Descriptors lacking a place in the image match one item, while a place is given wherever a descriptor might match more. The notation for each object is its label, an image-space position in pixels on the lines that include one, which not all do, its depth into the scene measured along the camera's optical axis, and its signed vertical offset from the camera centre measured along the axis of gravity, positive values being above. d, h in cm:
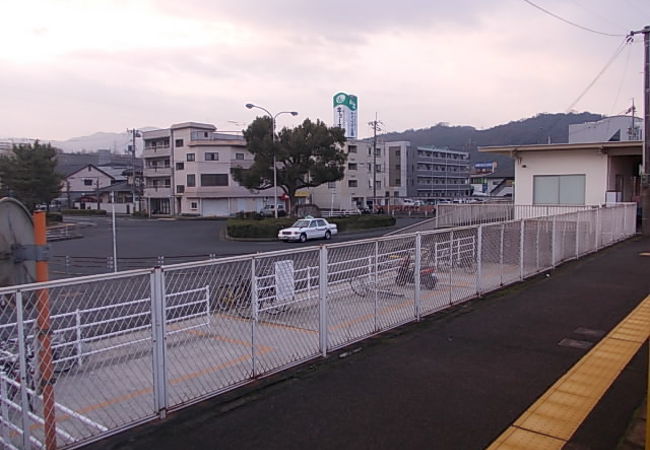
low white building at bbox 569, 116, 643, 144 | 3528 +428
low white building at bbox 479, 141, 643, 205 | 2347 +95
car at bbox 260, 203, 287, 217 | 5884 -202
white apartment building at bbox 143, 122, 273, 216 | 6488 +268
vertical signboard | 8044 +1251
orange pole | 403 -123
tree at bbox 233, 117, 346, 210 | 4531 +338
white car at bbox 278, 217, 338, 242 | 3438 -247
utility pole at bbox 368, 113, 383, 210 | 7188 +902
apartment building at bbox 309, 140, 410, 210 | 7562 +229
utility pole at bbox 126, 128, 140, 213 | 6950 +722
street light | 4339 +418
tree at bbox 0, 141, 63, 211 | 4922 +192
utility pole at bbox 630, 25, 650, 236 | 1877 +271
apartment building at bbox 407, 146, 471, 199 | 9850 +398
